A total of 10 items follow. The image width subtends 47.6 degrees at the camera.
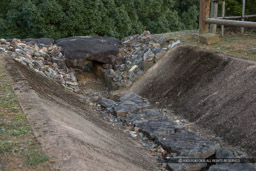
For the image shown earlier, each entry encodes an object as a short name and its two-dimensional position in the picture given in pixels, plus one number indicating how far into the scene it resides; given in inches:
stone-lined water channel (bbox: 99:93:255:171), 186.9
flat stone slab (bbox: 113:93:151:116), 287.5
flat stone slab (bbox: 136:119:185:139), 233.5
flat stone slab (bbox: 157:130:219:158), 195.5
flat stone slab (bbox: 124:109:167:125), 264.0
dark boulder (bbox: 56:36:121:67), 386.2
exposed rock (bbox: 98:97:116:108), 310.6
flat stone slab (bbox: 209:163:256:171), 173.0
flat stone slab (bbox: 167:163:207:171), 181.5
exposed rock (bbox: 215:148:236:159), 188.9
